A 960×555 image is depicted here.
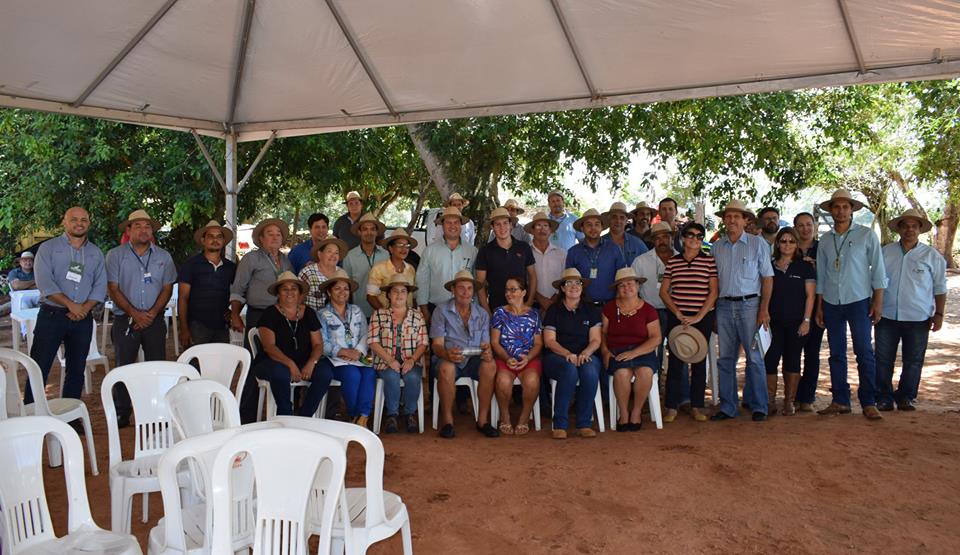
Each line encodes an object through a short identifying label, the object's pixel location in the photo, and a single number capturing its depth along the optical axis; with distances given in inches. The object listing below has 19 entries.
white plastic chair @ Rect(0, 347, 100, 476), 173.7
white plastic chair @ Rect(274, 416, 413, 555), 109.6
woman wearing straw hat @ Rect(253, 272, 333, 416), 217.2
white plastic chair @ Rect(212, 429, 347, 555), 93.4
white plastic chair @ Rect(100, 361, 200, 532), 139.3
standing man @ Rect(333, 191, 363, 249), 295.0
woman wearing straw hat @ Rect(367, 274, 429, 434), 227.0
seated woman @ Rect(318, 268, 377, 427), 222.7
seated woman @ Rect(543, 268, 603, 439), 226.5
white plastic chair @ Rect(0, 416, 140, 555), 103.6
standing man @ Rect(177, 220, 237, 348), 238.7
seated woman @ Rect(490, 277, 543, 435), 227.1
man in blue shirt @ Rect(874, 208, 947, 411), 236.8
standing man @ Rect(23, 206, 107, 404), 215.5
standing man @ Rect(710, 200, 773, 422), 232.7
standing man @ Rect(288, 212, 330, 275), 259.1
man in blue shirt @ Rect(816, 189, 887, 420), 231.0
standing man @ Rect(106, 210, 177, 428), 232.5
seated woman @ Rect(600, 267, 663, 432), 230.8
